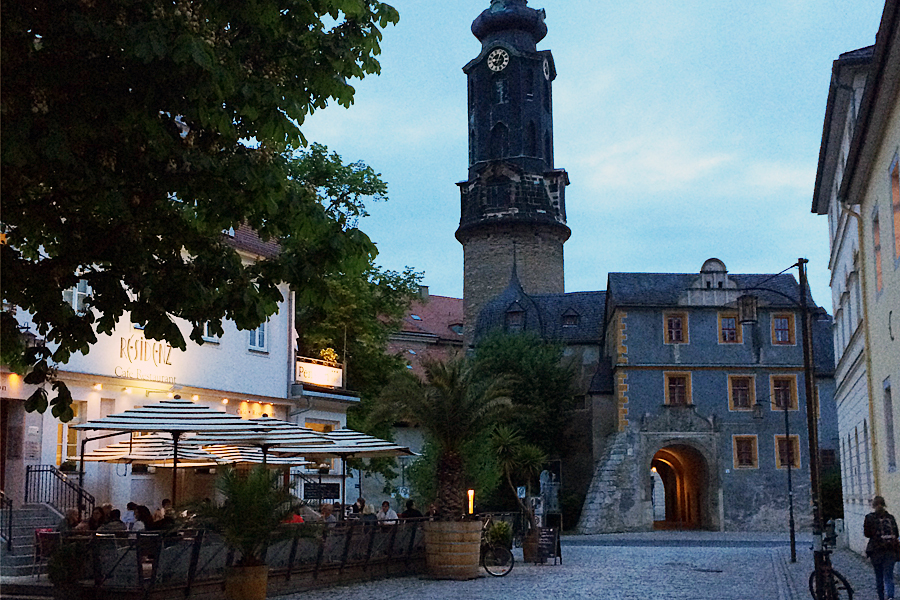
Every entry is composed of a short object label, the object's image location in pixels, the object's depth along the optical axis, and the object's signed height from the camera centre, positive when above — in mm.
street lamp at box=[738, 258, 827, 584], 19531 +2061
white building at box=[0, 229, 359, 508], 21234 +1945
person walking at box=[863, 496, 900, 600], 14719 -1021
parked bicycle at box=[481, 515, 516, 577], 21594 -1726
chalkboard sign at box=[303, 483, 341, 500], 30777 -577
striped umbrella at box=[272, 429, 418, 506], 21125 +442
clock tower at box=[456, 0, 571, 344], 63469 +16799
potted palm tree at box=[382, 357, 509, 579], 22938 +1231
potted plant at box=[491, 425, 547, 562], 29614 +388
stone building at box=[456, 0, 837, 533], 47750 +3146
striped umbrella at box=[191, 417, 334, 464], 18875 +594
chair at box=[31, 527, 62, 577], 15383 -1039
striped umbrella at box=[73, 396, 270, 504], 17459 +823
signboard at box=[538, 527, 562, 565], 25031 -1657
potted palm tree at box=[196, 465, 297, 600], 15836 -679
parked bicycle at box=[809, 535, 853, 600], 14127 -1443
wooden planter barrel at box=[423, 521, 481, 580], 20969 -1485
